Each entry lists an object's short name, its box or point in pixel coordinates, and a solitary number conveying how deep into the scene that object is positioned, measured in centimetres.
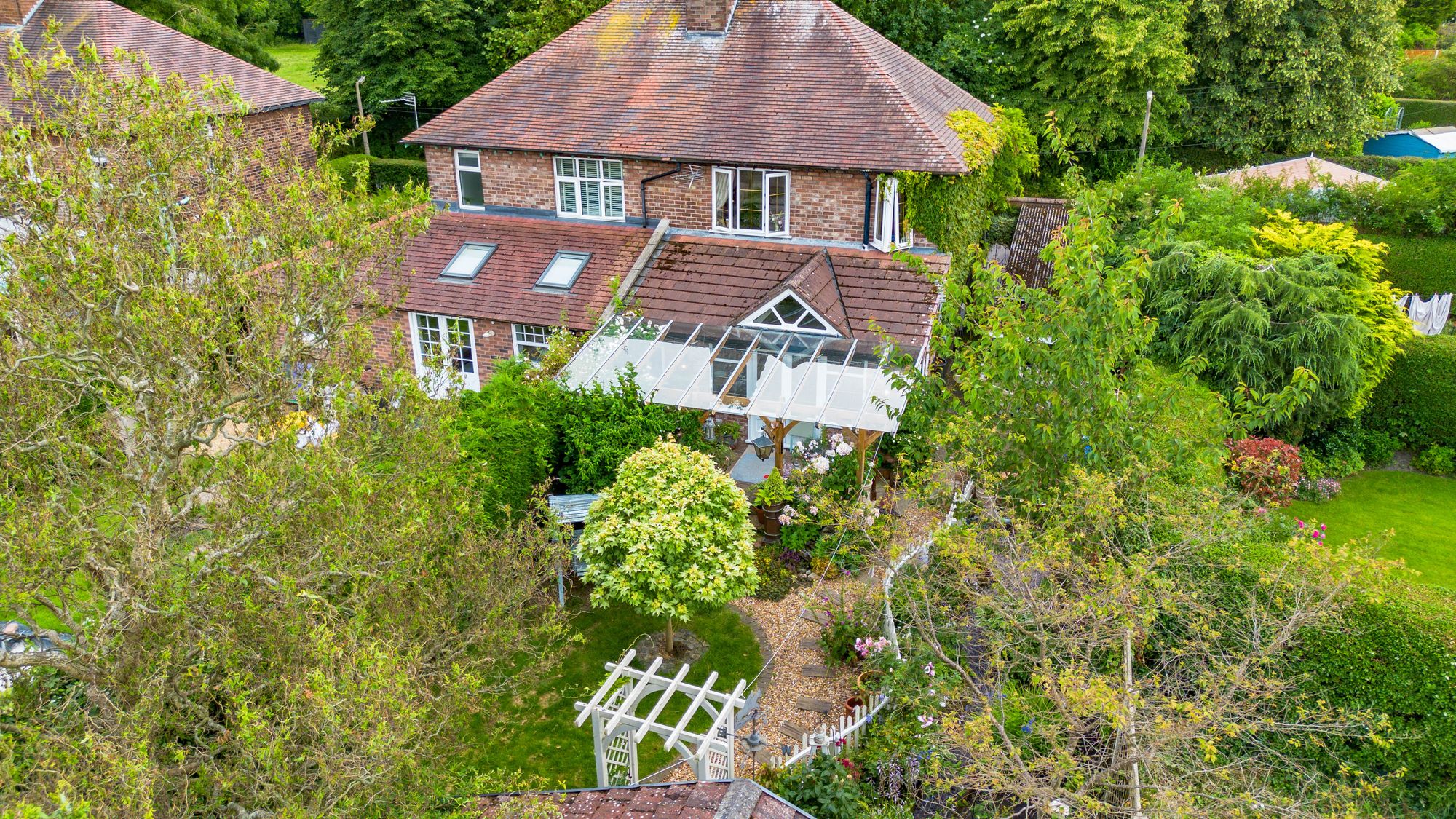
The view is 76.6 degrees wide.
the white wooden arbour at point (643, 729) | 1052
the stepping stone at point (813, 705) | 1245
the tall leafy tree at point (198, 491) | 664
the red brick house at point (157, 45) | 2397
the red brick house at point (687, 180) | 1842
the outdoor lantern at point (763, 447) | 1789
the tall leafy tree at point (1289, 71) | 2998
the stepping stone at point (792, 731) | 1201
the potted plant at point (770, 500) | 1506
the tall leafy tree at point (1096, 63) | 2912
